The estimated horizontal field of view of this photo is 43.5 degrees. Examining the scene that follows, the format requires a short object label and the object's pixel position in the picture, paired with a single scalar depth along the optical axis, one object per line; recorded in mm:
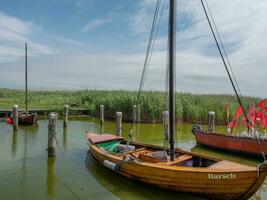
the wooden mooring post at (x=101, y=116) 23828
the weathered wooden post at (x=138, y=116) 25422
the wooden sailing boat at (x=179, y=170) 8391
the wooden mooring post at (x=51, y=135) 13086
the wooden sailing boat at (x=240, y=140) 14766
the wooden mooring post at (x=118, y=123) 17402
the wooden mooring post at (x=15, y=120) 20016
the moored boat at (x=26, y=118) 22219
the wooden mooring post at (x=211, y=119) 18500
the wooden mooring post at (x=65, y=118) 22031
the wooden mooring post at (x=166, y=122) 17675
